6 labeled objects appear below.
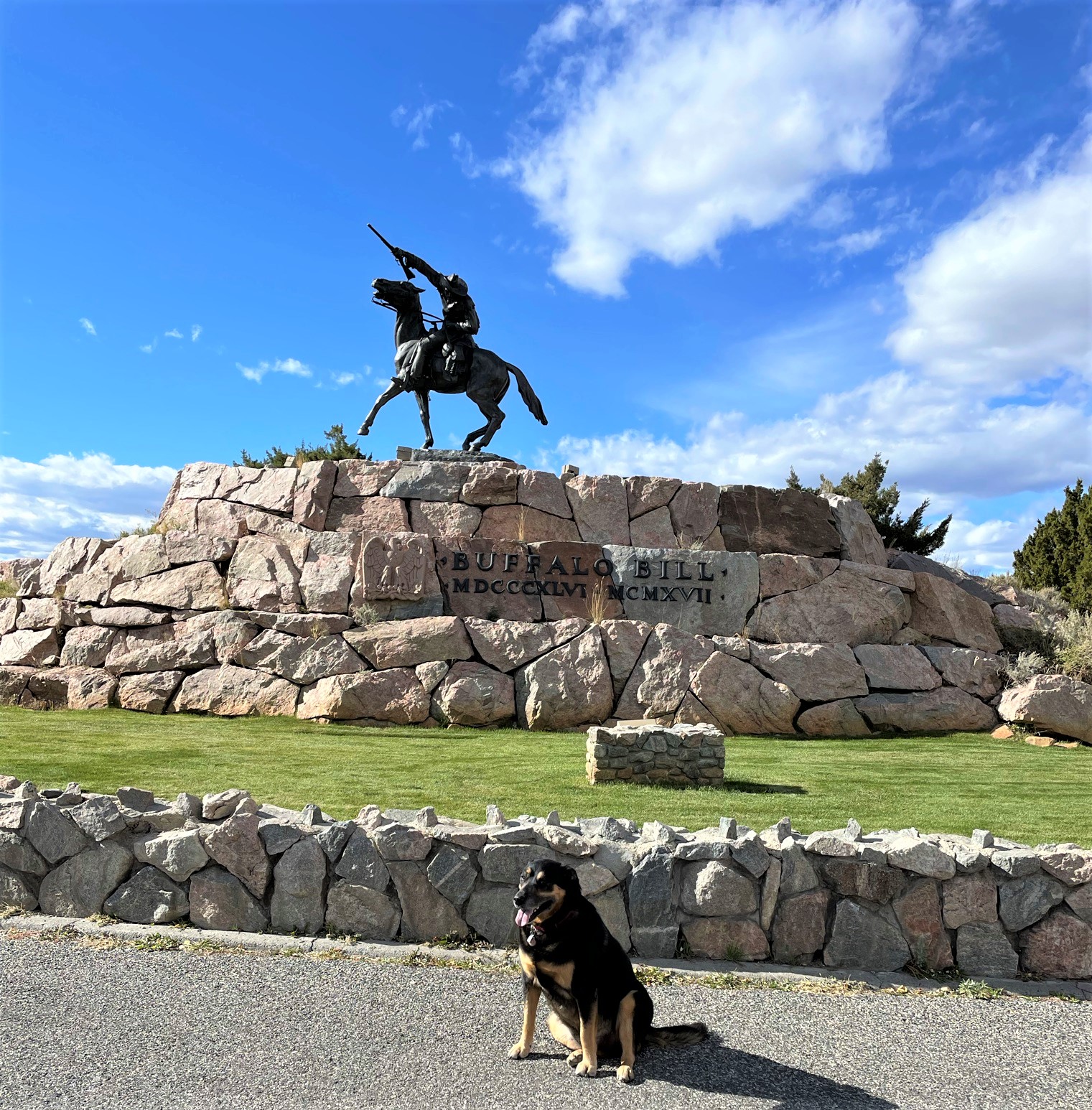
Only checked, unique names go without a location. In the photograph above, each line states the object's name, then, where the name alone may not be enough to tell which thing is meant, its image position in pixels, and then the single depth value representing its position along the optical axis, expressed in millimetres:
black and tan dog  3398
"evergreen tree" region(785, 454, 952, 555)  24031
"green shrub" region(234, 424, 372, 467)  23906
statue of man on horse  15711
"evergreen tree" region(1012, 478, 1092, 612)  23734
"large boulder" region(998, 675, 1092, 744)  12438
